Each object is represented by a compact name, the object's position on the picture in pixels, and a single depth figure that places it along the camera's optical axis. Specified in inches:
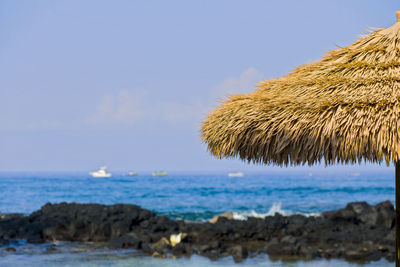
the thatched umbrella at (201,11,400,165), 291.4
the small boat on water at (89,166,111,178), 4594.5
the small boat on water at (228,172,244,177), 5124.0
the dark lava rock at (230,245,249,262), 663.1
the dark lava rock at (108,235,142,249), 735.1
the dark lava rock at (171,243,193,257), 690.2
